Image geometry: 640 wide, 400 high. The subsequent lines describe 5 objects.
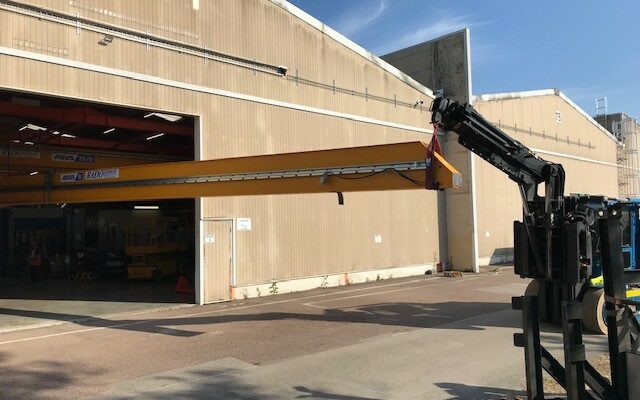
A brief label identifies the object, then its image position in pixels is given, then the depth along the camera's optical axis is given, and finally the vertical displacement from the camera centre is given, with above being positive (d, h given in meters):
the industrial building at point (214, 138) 12.29 +3.13
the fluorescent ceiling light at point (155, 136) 17.68 +3.37
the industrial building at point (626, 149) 37.62 +5.21
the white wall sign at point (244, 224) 14.98 +0.11
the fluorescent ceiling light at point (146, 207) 23.74 +1.10
